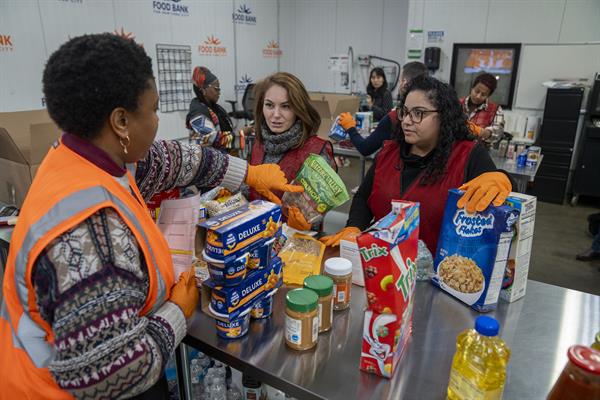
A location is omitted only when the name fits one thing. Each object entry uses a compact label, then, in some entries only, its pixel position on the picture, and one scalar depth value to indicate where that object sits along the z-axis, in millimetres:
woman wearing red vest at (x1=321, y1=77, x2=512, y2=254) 1682
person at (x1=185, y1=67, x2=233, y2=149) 3996
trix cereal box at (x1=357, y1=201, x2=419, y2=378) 834
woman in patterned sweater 721
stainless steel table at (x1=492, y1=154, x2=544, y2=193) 3112
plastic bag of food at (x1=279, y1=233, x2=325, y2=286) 1321
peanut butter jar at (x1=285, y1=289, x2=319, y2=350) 965
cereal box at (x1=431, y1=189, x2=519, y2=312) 1095
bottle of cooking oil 786
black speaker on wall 5852
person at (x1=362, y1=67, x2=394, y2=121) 5917
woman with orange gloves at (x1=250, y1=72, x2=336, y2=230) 2037
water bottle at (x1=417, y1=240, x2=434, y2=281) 1342
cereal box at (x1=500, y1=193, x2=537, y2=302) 1113
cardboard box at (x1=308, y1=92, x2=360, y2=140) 4273
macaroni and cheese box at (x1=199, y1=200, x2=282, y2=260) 910
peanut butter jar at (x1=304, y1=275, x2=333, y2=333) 1049
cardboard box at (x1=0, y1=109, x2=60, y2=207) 2400
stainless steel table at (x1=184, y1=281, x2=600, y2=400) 934
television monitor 5551
